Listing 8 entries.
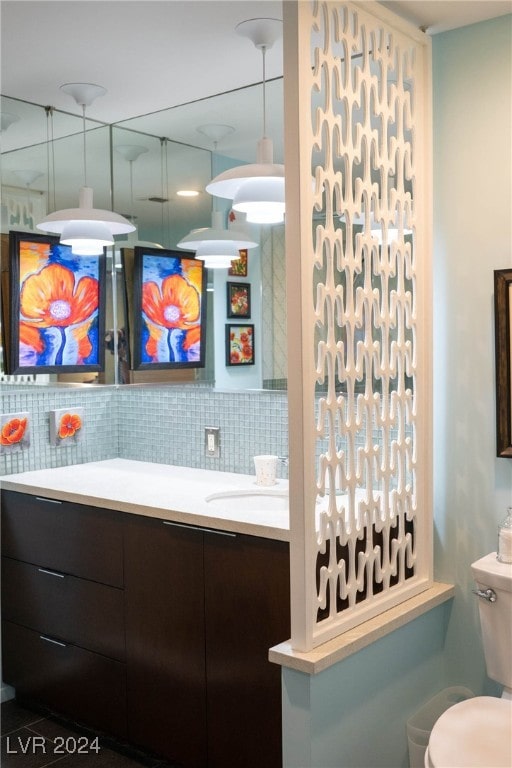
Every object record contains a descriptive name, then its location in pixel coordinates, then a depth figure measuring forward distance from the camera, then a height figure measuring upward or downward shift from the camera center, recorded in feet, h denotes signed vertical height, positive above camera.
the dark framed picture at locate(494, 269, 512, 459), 7.96 +0.03
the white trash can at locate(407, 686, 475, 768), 7.98 -3.85
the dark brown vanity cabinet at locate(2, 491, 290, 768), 7.84 -3.05
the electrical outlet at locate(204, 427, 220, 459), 11.09 -1.14
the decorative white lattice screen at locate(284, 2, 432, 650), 6.65 +0.47
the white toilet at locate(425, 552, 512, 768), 6.16 -3.10
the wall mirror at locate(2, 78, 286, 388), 9.66 +2.60
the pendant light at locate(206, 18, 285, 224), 7.48 +1.82
